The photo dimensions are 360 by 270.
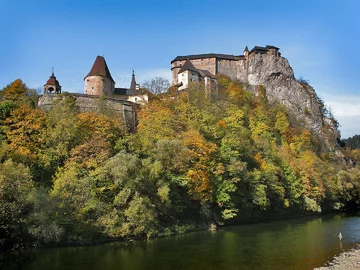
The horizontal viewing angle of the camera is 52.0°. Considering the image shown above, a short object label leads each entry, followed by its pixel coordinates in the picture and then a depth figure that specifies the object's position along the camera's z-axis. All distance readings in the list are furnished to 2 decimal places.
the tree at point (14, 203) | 24.38
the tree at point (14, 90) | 50.50
